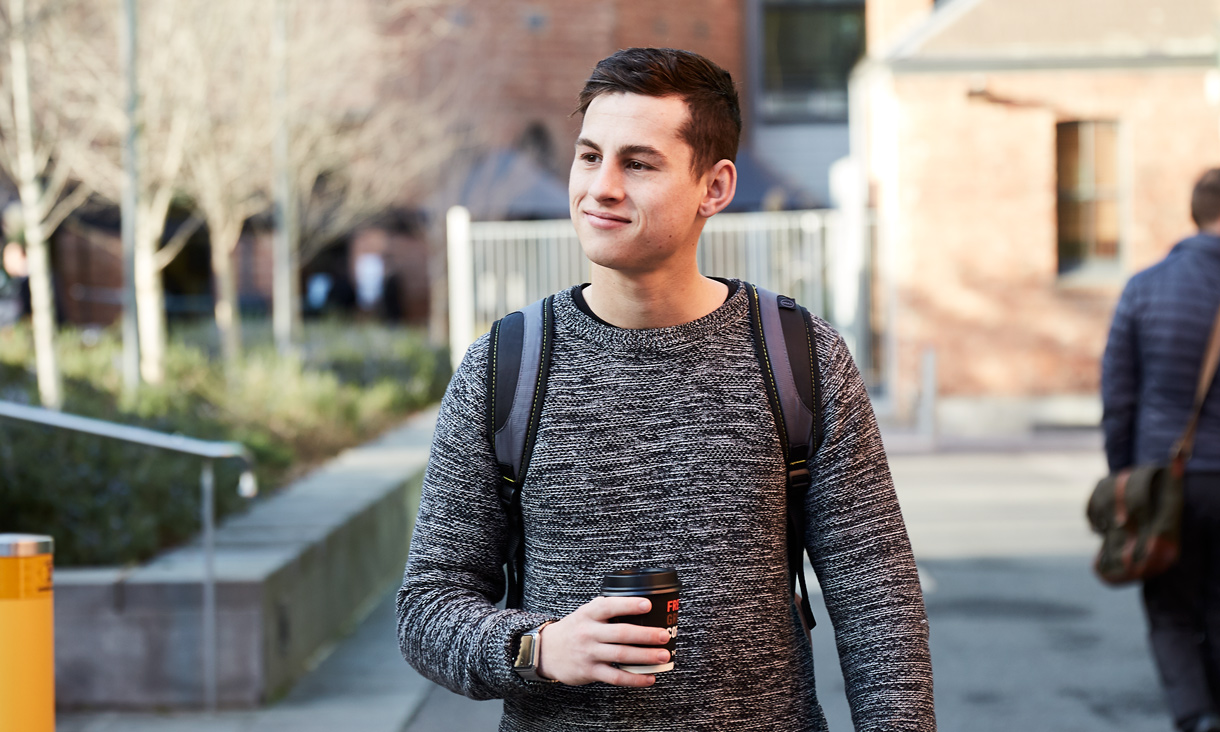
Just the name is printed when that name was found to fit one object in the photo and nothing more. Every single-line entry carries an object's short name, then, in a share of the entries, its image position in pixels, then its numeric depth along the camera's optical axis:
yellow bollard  3.45
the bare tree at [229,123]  16.22
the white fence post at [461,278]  16.86
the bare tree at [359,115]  18.33
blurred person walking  5.04
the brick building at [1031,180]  16.48
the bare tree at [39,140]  12.01
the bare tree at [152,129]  14.91
